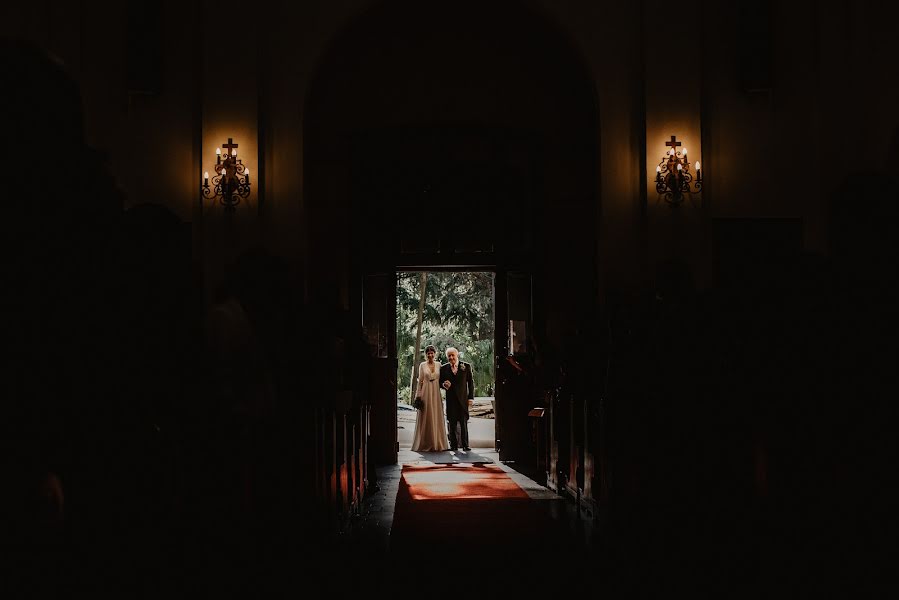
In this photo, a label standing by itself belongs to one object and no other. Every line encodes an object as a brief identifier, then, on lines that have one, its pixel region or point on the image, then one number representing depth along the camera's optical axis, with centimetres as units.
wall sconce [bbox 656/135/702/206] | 802
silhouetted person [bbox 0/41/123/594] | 147
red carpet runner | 548
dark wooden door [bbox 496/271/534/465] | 1028
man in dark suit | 1216
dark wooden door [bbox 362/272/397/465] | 1040
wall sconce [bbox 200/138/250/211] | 794
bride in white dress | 1228
